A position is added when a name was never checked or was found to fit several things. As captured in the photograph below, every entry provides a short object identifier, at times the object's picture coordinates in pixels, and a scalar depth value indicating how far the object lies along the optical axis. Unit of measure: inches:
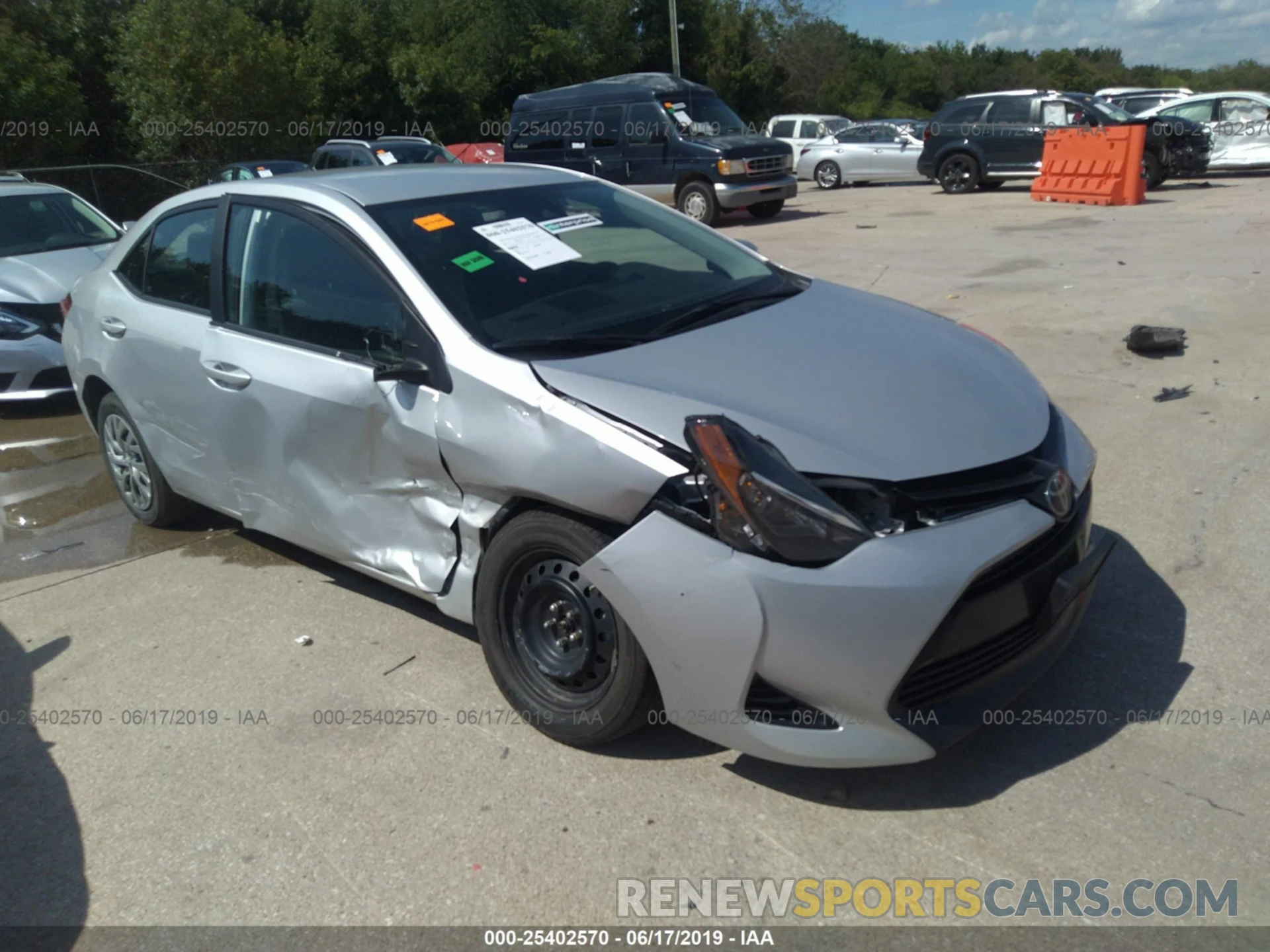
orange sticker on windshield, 158.4
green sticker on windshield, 153.5
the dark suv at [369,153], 779.7
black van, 678.5
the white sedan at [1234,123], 781.3
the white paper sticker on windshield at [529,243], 159.0
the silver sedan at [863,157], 951.6
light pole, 1610.5
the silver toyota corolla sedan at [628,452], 113.0
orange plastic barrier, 663.8
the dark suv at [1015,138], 726.5
